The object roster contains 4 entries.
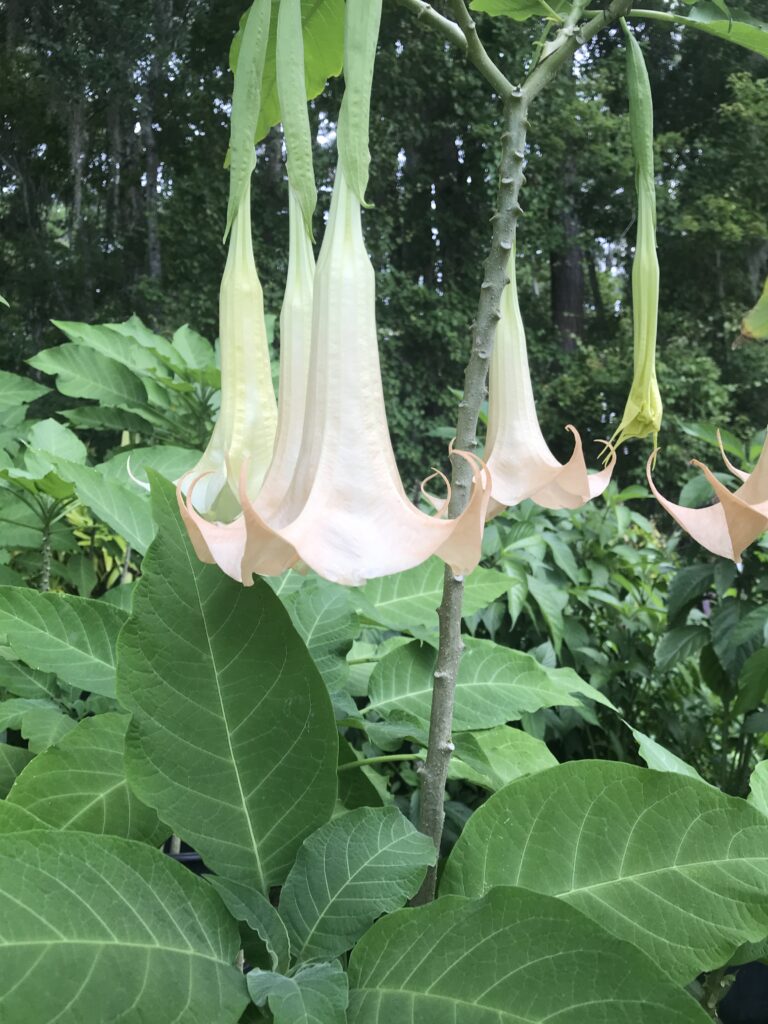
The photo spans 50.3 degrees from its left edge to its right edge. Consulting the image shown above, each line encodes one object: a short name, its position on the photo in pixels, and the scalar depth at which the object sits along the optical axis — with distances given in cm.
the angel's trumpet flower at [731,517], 31
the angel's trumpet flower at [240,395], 37
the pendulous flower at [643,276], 41
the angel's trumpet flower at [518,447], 39
